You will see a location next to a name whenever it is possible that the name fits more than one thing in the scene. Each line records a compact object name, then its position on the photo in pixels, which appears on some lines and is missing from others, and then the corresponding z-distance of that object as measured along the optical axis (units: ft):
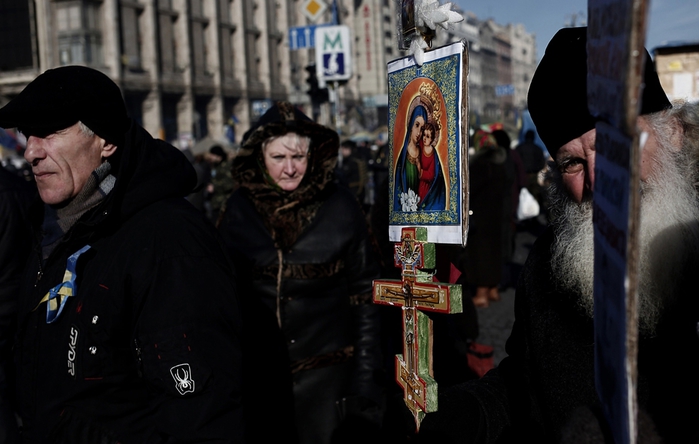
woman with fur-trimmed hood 10.45
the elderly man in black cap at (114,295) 5.82
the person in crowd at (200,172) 28.95
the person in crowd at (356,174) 40.37
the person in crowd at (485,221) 25.55
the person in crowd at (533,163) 41.27
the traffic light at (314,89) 37.09
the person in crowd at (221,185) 32.42
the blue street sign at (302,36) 40.32
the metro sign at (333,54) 34.14
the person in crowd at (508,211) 27.84
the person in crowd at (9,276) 9.92
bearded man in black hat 4.10
